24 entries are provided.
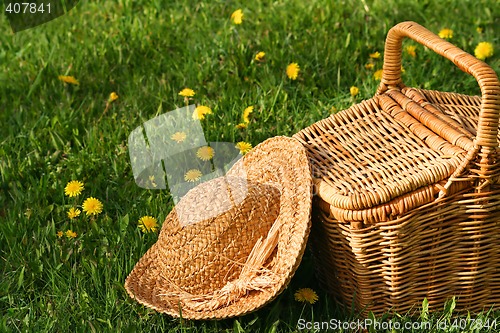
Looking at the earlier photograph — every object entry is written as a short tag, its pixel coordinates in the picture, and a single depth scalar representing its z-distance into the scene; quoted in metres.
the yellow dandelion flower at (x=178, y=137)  5.32
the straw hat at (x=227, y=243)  3.93
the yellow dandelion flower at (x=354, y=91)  5.61
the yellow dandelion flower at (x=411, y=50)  6.01
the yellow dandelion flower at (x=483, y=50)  6.02
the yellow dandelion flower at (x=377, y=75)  5.82
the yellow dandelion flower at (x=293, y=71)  5.88
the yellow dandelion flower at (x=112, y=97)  5.92
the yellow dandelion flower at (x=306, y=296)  4.16
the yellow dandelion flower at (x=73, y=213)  4.84
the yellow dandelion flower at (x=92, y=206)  4.82
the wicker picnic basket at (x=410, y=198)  3.72
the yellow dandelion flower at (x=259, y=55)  6.03
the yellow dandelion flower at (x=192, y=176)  5.03
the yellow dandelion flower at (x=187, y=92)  5.64
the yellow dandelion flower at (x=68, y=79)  6.13
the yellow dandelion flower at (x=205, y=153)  5.20
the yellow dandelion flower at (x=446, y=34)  6.19
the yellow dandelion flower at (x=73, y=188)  4.99
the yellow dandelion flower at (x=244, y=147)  5.10
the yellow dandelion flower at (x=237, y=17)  6.56
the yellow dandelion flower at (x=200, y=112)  5.52
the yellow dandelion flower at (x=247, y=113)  5.51
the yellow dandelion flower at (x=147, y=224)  4.65
